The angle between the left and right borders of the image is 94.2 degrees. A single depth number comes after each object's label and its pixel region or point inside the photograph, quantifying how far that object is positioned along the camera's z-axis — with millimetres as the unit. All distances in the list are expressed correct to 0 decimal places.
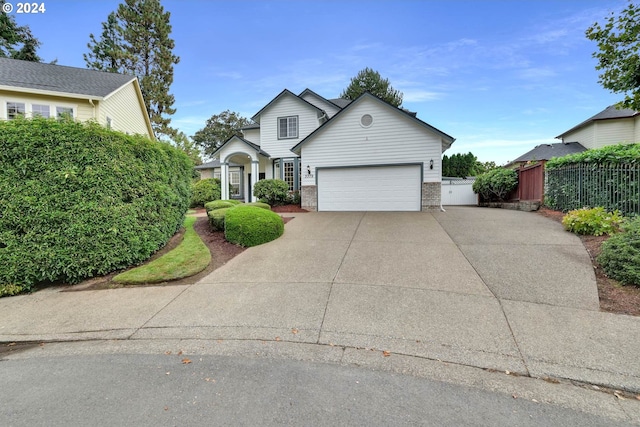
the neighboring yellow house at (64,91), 12152
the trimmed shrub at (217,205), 10672
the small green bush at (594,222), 6938
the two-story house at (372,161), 13195
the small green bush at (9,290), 5371
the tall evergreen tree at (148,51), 25750
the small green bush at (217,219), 8836
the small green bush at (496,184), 15430
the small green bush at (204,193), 17719
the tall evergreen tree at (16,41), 24578
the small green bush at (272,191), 15742
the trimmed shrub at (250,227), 7871
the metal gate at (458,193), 19031
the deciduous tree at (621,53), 7262
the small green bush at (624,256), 4566
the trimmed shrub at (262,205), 11530
